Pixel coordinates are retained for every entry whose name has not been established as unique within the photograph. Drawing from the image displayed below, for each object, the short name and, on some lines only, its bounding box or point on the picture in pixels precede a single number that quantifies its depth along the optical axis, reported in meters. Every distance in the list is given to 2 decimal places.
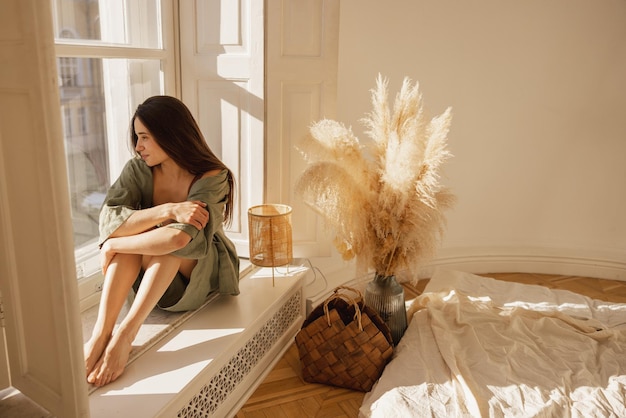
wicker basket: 2.39
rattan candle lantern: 2.62
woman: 2.06
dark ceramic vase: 2.66
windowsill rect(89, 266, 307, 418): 1.83
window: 2.28
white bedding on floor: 2.20
